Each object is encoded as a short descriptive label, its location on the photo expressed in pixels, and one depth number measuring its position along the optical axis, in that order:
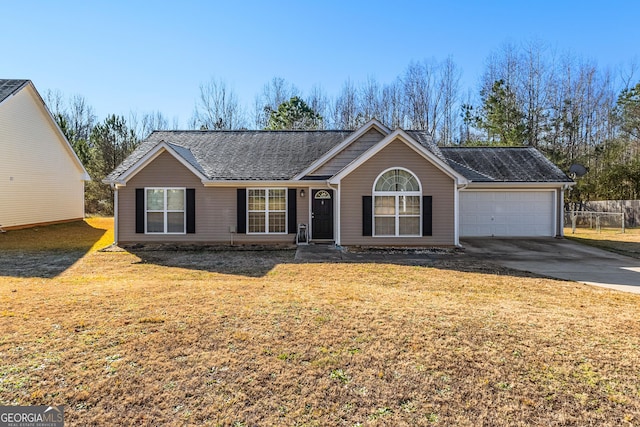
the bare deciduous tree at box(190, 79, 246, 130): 33.93
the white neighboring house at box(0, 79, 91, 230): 17.41
